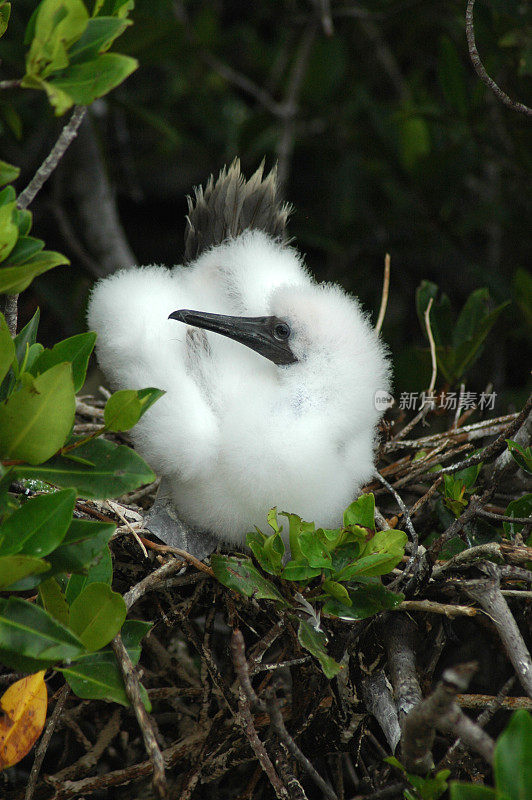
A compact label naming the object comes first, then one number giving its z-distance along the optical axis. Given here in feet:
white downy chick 22.37
